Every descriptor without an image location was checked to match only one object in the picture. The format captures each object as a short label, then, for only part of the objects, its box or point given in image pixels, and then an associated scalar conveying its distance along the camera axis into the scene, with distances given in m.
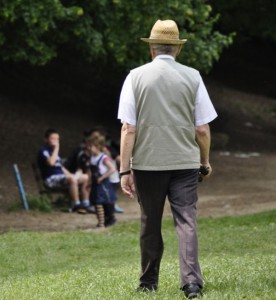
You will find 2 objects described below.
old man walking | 13.82
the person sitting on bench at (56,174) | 34.19
